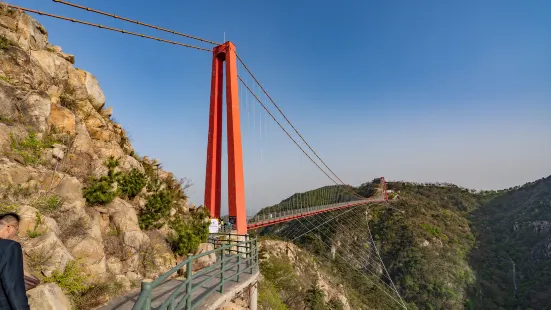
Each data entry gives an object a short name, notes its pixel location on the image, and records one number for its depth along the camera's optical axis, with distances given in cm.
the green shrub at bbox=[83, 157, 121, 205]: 698
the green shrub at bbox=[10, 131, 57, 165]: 628
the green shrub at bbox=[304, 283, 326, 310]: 1803
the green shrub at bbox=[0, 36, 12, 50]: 741
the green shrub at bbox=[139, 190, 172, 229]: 817
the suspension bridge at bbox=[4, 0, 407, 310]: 511
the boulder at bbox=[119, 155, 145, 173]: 893
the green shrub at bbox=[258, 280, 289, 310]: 1121
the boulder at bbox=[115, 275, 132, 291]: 593
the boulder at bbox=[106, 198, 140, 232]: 716
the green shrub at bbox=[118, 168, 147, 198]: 821
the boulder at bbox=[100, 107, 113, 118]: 1035
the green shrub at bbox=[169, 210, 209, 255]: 846
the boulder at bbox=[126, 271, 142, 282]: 634
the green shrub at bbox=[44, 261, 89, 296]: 471
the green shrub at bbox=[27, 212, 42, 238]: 487
